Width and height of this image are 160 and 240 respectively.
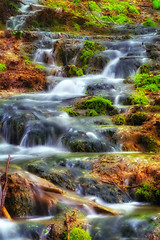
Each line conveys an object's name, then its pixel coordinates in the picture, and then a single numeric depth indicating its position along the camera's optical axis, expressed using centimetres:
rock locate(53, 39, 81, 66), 1398
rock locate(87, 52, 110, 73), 1312
